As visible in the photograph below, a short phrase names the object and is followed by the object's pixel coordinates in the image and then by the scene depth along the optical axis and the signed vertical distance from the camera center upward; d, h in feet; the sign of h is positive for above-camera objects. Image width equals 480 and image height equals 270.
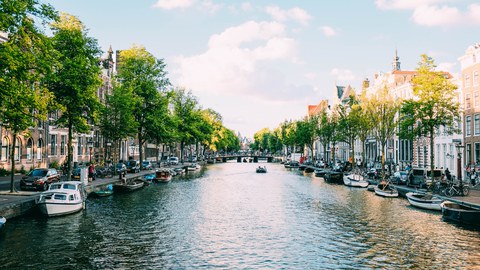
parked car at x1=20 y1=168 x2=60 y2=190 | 120.16 -9.28
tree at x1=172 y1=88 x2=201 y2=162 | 361.10 +31.02
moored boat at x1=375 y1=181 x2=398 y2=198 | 152.25 -15.24
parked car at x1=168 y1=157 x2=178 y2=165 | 349.66 -10.42
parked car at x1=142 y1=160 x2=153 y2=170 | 262.67 -10.91
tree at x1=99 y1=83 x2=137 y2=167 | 192.13 +13.72
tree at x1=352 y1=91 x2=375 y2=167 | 215.10 +15.30
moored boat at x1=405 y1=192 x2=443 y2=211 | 119.44 -15.10
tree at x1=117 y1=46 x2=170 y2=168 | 230.07 +37.30
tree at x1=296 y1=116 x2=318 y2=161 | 388.55 +15.99
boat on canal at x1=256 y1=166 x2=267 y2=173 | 313.26 -16.37
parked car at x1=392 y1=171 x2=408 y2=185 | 174.79 -12.37
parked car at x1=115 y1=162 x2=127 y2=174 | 201.98 -9.50
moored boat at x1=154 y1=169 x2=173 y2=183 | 211.02 -14.35
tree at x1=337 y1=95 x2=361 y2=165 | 238.02 +15.65
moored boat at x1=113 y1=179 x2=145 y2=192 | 153.98 -14.38
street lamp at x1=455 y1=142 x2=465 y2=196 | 139.42 -3.25
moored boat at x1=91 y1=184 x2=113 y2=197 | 138.51 -14.88
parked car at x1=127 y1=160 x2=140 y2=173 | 226.99 -10.40
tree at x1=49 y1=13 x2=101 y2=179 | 128.85 +22.16
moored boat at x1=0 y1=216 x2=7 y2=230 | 78.12 -13.66
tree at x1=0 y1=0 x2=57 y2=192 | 81.97 +17.74
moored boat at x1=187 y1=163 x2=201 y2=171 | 327.08 -15.18
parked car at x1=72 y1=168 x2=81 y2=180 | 153.66 -9.70
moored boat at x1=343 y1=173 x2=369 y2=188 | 195.03 -15.29
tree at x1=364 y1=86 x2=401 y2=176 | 208.44 +18.50
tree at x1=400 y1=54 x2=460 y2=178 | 150.10 +16.63
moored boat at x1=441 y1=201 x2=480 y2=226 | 95.14 -14.96
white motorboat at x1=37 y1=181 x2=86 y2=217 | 98.22 -12.44
